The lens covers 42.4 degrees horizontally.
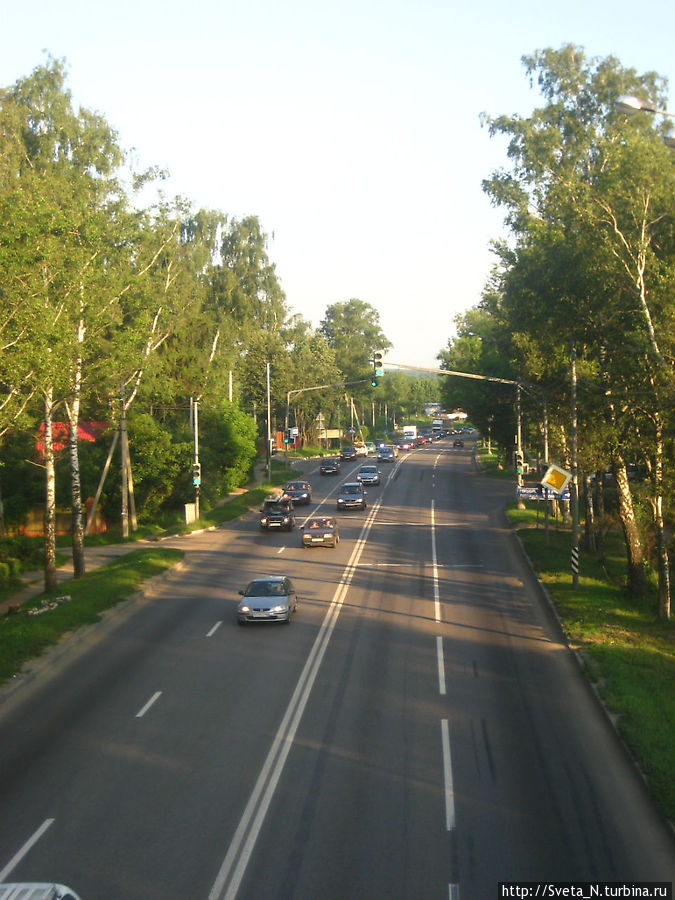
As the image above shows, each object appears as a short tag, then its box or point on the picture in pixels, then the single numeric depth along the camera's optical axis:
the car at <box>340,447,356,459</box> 94.50
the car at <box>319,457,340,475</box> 74.31
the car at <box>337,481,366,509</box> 52.88
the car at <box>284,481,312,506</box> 55.84
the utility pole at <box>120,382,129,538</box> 42.53
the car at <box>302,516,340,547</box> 39.50
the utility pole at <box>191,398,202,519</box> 48.72
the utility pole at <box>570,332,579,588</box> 28.12
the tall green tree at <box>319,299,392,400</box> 142.75
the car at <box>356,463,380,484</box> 66.19
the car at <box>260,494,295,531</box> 44.97
